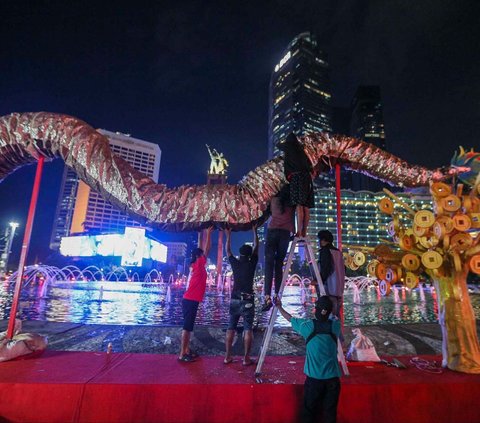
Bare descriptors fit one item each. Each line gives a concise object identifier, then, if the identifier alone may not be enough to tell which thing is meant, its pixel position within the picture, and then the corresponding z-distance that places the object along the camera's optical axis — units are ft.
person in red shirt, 13.85
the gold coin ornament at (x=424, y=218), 12.40
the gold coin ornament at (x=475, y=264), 12.31
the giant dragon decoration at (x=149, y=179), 9.30
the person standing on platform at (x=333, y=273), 12.82
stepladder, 10.43
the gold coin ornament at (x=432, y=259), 12.38
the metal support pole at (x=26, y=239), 12.47
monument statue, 179.11
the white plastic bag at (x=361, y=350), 13.67
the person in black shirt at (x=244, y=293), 13.09
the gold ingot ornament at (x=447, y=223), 12.71
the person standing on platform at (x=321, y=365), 8.78
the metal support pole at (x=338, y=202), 13.70
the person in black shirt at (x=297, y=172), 10.02
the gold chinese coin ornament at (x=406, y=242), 13.70
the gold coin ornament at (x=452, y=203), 12.36
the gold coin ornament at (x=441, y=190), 12.31
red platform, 8.89
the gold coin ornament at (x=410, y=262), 13.51
